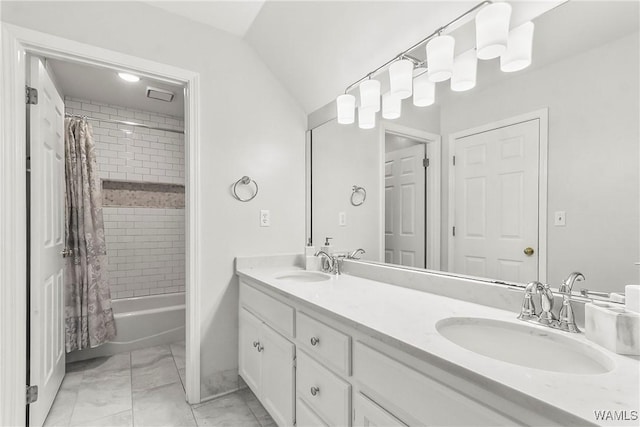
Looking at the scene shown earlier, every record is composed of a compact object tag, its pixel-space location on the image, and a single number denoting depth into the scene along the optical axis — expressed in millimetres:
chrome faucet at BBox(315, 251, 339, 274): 2059
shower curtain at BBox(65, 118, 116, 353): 2492
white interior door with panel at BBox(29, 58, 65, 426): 1642
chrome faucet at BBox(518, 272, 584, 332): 938
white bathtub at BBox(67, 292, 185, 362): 2680
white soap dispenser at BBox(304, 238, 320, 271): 2141
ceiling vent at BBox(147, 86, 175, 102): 2734
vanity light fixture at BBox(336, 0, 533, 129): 1166
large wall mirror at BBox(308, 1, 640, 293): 935
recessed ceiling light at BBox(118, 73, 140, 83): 2438
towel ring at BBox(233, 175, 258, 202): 2125
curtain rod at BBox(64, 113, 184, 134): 3031
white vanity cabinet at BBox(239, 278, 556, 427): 741
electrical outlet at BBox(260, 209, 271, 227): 2230
